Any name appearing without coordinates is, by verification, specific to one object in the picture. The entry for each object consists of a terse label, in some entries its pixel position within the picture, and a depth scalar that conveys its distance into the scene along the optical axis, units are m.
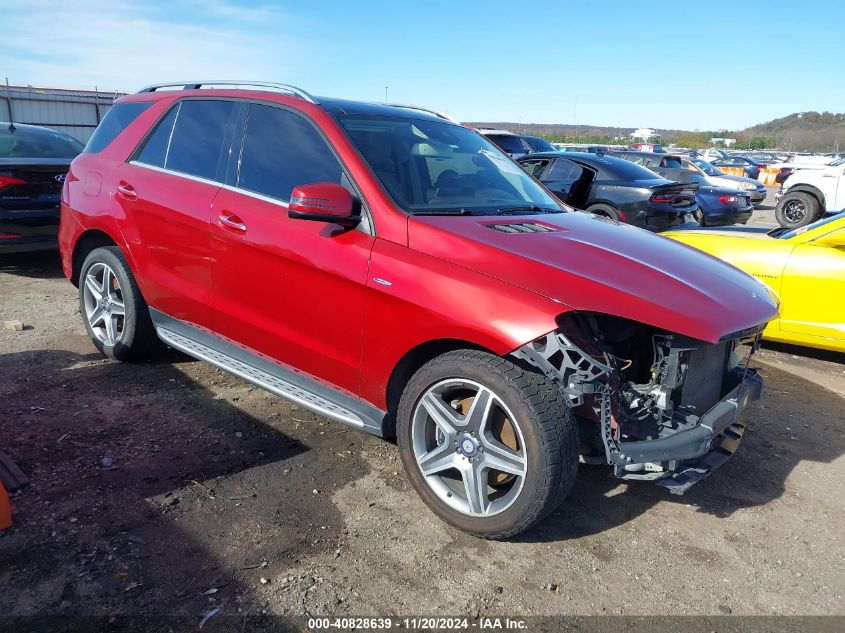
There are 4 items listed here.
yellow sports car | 5.38
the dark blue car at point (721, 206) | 14.22
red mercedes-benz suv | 2.82
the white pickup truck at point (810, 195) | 14.72
